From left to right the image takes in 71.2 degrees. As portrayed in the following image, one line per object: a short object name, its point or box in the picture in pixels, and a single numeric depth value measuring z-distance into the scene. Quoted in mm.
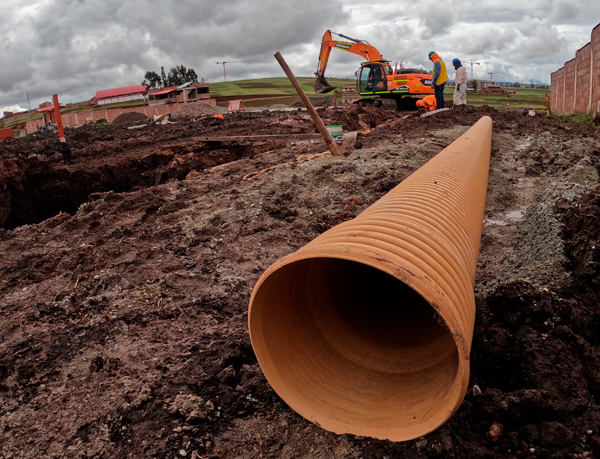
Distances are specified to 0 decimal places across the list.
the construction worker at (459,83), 16156
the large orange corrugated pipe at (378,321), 1797
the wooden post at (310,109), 7973
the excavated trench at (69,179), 9195
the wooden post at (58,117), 14565
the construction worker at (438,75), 15399
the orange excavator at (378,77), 18953
